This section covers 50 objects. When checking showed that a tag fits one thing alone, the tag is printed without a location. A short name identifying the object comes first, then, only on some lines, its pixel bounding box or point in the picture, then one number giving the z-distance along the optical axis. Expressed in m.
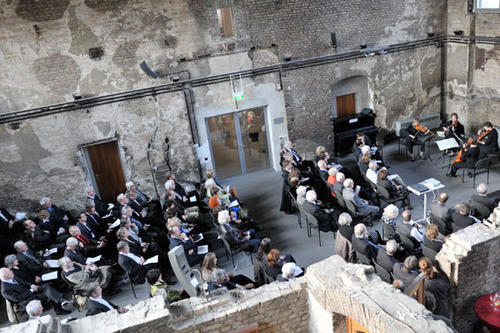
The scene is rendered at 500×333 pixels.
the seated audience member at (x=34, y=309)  6.44
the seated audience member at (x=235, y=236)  8.91
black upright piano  14.58
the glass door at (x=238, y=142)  13.65
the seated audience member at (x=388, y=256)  7.30
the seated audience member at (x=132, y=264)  8.33
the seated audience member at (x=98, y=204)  10.98
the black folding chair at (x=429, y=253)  7.54
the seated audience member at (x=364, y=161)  11.31
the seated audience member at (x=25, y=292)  7.87
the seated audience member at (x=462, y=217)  8.12
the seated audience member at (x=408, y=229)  8.18
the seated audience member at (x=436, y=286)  6.70
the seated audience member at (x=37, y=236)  9.68
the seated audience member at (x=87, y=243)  9.02
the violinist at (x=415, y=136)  13.64
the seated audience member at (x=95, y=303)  6.90
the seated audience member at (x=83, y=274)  8.11
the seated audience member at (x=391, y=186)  10.34
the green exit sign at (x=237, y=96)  12.94
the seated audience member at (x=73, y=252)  8.55
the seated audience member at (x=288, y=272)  6.86
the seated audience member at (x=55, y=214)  10.72
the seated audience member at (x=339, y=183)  10.30
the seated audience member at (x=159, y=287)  7.04
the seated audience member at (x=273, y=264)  7.36
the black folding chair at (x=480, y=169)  11.41
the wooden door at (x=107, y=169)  12.62
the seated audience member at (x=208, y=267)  6.97
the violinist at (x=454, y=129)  13.23
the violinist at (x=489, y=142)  12.10
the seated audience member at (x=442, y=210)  8.59
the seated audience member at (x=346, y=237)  8.23
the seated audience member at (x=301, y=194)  9.69
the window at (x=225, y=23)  12.75
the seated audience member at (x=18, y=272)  8.23
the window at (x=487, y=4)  12.61
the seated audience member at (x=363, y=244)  7.80
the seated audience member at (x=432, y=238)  7.55
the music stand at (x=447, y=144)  12.11
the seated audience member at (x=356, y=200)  9.82
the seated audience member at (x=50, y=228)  9.93
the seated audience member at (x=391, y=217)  8.46
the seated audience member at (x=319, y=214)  9.56
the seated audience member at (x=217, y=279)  6.92
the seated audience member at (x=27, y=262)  8.63
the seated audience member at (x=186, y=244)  8.59
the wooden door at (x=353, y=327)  5.81
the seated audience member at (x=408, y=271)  6.70
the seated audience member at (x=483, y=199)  8.67
